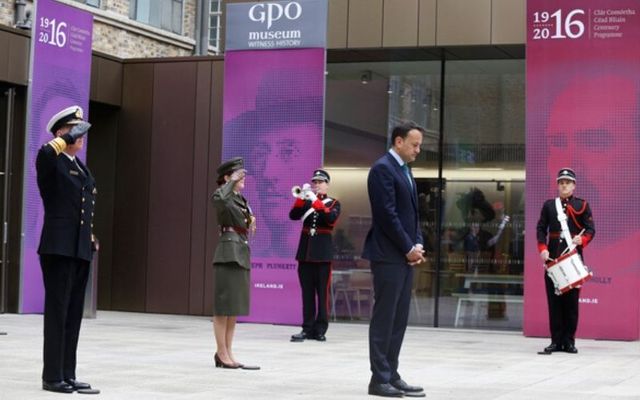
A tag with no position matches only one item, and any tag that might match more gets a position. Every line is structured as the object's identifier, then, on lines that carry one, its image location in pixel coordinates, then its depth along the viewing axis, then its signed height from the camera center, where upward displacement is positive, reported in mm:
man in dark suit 8445 -115
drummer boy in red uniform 12672 +11
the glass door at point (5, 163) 16031 +902
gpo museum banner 15625 +1594
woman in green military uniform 10242 -271
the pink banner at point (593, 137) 14391 +1363
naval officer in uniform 8164 -119
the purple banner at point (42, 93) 15992 +1959
